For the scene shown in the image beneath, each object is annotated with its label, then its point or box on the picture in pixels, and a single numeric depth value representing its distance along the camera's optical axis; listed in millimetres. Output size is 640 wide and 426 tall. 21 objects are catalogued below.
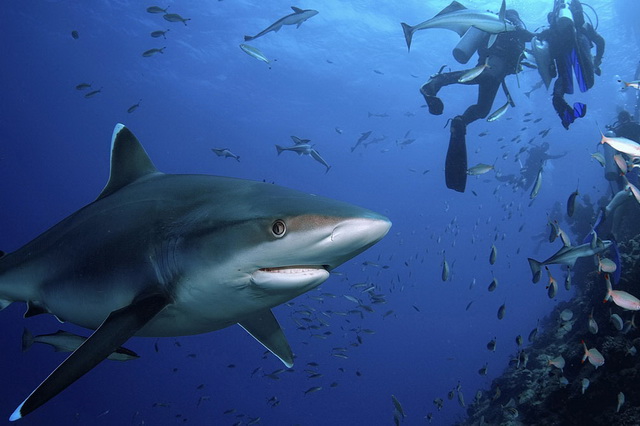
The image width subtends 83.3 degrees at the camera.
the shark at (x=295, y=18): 6735
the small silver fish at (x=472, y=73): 6402
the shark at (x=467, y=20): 5277
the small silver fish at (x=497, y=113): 7373
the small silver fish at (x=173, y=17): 10492
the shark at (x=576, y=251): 5184
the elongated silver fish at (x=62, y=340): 4136
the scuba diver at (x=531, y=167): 22250
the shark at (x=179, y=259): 1726
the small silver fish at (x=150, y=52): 11205
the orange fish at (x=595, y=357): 5102
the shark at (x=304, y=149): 8859
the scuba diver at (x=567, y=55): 5828
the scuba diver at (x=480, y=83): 6094
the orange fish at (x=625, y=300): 4797
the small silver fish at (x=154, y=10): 11398
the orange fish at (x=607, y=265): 5365
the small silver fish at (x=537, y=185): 6742
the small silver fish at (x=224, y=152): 9983
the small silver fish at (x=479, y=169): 7402
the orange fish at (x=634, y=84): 5215
